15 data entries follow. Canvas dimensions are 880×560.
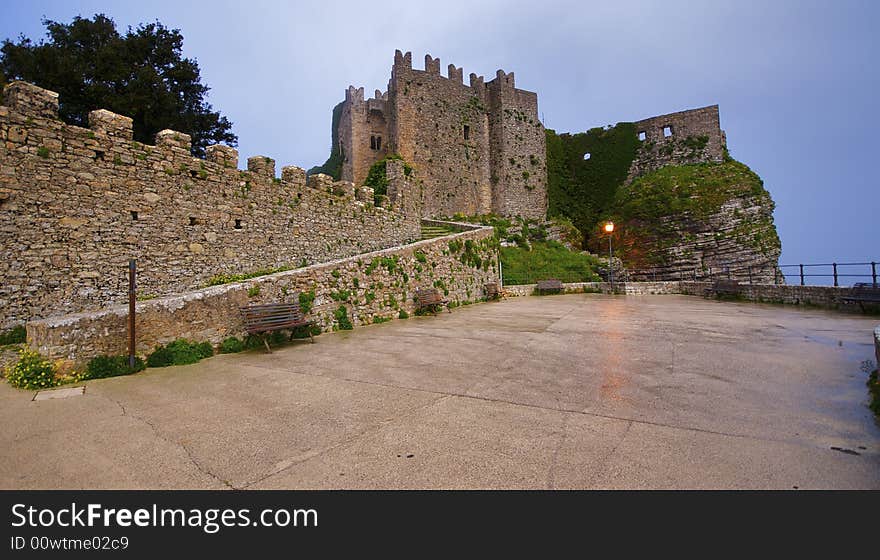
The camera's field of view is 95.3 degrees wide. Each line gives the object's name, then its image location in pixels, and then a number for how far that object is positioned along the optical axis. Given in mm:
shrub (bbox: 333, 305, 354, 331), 9477
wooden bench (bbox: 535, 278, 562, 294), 19125
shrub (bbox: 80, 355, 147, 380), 5441
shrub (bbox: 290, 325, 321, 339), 8297
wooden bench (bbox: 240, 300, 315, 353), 7219
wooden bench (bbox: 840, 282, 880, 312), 10312
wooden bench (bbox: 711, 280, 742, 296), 15469
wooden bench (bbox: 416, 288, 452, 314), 12014
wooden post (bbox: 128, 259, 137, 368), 5734
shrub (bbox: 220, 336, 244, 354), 7004
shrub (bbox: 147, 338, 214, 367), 6082
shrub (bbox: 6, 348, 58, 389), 4957
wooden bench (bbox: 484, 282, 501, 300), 17016
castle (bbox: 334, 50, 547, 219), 27859
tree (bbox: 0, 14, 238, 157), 13078
